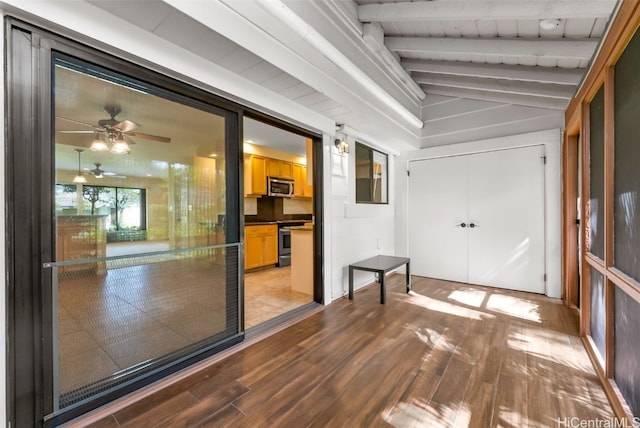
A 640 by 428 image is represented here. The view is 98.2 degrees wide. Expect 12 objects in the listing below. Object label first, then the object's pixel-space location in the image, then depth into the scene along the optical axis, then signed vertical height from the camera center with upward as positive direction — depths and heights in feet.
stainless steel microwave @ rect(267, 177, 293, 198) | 18.97 +1.92
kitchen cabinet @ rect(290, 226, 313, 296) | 12.68 -2.15
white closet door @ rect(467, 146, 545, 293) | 12.46 -0.29
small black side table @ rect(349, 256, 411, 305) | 11.28 -2.25
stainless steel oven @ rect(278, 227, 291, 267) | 19.06 -2.28
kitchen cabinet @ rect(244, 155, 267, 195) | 17.83 +2.55
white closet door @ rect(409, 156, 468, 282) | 14.40 -0.26
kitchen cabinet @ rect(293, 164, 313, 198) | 21.30 +2.44
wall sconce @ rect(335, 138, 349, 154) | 11.88 +2.95
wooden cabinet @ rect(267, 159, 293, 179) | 19.15 +3.26
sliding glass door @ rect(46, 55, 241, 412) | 5.13 -0.36
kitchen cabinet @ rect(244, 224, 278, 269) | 17.01 -2.02
